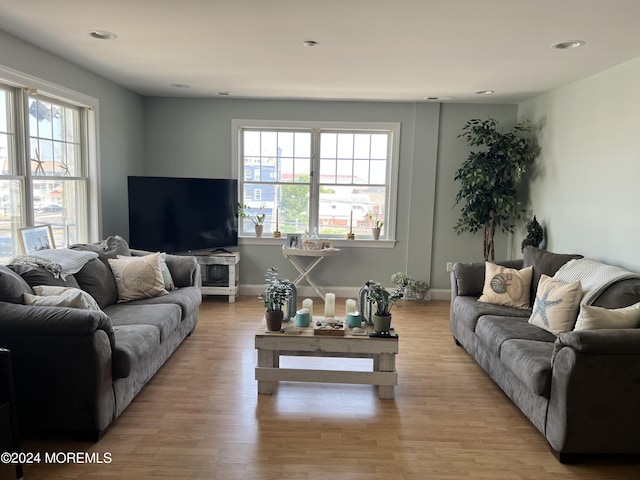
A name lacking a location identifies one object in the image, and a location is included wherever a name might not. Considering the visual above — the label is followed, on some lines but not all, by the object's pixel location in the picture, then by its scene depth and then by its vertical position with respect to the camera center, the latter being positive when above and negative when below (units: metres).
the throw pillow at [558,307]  3.15 -0.72
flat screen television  4.94 -0.28
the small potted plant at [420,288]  5.66 -1.09
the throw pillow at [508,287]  3.84 -0.72
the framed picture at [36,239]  3.45 -0.41
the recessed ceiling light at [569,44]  3.07 +1.02
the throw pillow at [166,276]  4.10 -0.76
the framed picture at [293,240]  5.51 -0.56
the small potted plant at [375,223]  5.75 -0.35
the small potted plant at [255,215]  5.78 -0.30
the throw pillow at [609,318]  2.59 -0.64
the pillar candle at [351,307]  3.29 -0.78
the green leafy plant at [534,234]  4.78 -0.35
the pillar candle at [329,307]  3.39 -0.81
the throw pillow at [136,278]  3.78 -0.73
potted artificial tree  5.06 +0.25
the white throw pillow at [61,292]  2.74 -0.63
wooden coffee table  3.05 -1.05
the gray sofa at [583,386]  2.33 -0.96
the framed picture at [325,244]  5.56 -0.60
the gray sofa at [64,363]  2.41 -0.93
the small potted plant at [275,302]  3.14 -0.74
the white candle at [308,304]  3.33 -0.78
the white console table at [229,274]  5.42 -0.96
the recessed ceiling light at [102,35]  3.10 +1.00
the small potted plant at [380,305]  3.08 -0.73
